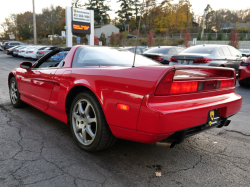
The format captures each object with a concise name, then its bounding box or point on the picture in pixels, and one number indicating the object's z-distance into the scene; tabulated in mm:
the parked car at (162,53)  9863
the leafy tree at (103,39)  46812
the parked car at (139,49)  15699
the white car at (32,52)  20312
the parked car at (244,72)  7352
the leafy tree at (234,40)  33822
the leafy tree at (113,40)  46431
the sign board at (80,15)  22500
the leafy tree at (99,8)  63912
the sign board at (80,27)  22844
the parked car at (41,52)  19006
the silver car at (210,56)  7600
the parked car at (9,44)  32938
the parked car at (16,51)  23369
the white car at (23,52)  21475
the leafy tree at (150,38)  41156
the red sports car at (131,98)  2031
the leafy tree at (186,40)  41353
